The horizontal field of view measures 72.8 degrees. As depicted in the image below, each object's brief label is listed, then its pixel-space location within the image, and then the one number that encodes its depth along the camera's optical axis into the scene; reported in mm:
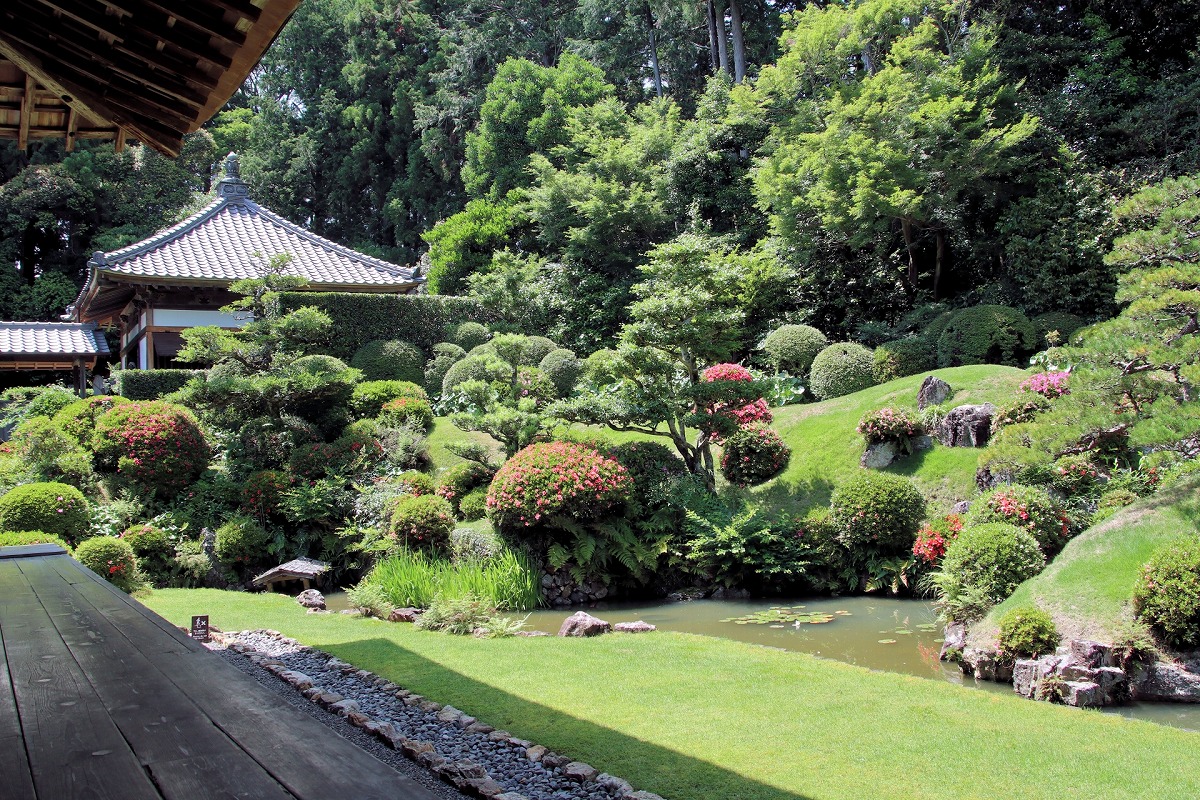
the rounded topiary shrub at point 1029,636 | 6840
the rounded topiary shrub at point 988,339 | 14758
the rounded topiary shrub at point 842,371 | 15086
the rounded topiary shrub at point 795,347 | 16391
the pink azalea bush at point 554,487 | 10562
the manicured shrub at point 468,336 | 19500
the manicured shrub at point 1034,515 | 8875
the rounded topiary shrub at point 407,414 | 15016
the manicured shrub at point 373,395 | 15516
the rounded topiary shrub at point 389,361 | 18078
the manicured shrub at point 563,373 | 16562
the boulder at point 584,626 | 8211
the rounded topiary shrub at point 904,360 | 15148
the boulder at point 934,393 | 12258
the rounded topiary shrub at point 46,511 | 10023
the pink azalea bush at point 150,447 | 12055
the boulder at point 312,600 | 9870
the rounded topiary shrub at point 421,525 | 11094
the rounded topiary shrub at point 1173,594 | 6348
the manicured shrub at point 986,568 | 7953
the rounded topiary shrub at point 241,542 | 11406
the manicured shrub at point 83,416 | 13047
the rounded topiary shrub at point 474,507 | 12039
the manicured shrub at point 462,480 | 12469
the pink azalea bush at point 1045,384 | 10609
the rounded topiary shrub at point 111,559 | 9109
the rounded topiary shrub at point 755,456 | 12586
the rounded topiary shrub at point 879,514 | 10336
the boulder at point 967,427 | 11242
